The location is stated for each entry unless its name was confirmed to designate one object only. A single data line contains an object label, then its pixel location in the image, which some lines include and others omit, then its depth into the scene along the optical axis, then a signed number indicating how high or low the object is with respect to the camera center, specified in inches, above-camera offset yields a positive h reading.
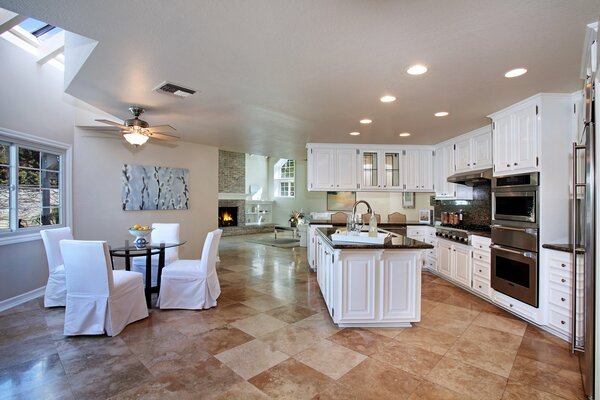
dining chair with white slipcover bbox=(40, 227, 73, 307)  141.6 -37.4
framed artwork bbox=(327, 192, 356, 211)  362.5 -1.0
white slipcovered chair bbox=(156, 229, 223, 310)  143.0 -42.4
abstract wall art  206.4 +8.8
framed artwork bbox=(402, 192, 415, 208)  251.3 +0.2
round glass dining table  138.8 -25.3
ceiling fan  143.2 +34.8
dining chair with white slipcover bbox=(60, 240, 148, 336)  113.4 -35.2
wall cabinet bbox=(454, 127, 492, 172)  166.9 +29.3
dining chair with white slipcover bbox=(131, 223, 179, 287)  173.5 -24.2
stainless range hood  159.9 +13.1
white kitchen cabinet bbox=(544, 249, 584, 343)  108.4 -35.6
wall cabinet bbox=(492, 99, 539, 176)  124.4 +27.1
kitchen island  122.3 -35.8
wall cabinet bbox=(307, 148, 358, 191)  224.8 +23.8
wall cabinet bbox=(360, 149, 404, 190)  229.9 +24.2
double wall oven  124.1 -16.0
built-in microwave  124.3 +0.6
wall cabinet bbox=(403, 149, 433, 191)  229.6 +25.9
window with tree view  145.8 +6.9
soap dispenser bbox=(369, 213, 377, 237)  128.6 -11.7
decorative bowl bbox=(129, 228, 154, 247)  146.1 -17.6
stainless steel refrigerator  71.2 -2.0
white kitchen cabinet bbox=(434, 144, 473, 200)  201.0 +14.9
